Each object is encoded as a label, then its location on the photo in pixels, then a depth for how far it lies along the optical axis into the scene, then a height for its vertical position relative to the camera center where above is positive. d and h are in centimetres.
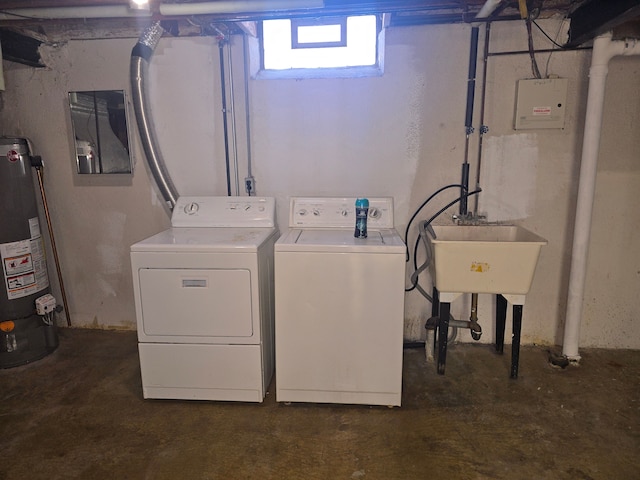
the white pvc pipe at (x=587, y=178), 216 -11
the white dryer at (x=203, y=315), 197 -74
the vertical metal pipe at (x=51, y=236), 276 -51
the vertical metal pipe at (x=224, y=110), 256 +31
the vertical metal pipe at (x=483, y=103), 238 +32
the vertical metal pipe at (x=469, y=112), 239 +27
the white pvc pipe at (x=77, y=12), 215 +76
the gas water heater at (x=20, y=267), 243 -63
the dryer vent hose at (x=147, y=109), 246 +31
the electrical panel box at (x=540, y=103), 238 +31
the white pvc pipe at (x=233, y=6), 201 +74
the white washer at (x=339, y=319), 194 -75
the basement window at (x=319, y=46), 263 +73
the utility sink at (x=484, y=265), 204 -53
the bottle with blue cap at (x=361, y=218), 214 -30
